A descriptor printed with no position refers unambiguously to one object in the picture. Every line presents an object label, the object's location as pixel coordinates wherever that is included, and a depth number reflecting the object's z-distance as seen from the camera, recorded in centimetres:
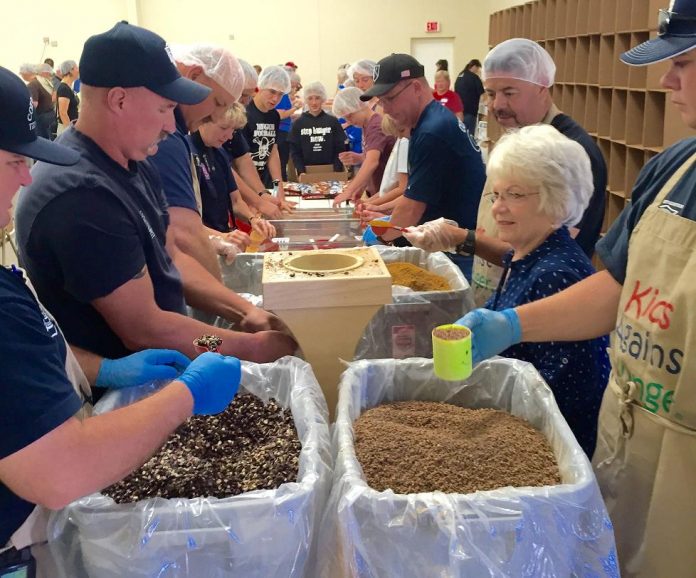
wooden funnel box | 150
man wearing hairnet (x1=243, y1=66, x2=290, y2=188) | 499
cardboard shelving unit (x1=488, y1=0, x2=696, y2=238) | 446
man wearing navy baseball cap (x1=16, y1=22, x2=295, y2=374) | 128
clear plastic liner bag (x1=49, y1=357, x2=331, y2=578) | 98
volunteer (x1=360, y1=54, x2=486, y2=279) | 257
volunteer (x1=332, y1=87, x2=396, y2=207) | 427
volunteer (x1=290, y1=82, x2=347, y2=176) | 597
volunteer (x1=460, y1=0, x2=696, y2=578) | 118
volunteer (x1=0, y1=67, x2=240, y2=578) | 85
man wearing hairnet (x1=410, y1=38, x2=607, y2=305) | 208
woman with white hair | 154
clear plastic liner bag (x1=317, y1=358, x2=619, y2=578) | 97
